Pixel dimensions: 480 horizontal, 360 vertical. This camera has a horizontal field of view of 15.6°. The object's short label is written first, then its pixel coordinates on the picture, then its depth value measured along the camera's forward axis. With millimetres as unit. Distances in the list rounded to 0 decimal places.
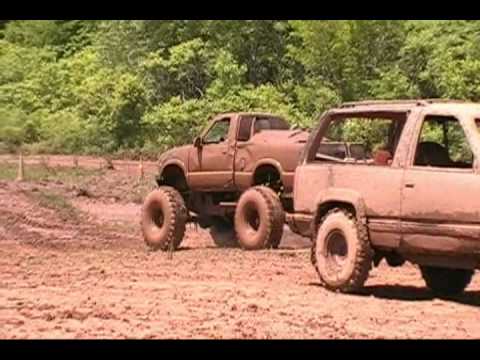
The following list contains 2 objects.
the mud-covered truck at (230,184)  26876
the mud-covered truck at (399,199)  16115
